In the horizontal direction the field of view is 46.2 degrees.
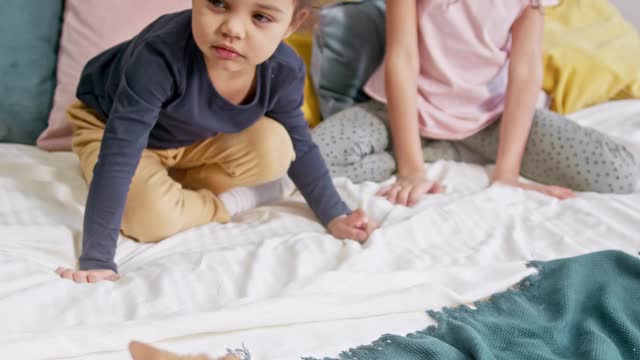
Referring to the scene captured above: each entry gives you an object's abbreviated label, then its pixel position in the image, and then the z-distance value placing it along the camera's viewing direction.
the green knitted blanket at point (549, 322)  0.77
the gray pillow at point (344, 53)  1.51
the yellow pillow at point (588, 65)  1.56
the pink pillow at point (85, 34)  1.35
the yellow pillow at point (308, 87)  1.54
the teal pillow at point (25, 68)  1.36
